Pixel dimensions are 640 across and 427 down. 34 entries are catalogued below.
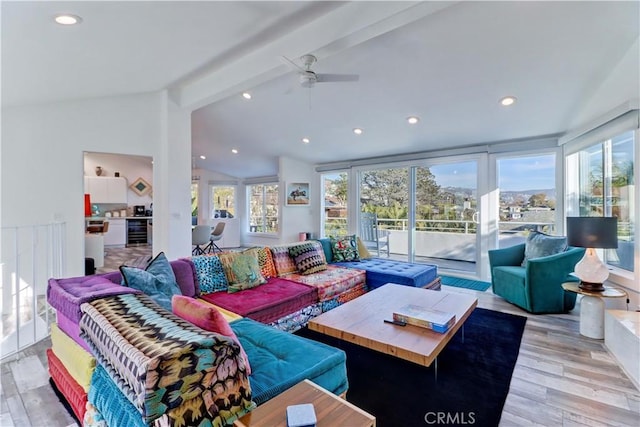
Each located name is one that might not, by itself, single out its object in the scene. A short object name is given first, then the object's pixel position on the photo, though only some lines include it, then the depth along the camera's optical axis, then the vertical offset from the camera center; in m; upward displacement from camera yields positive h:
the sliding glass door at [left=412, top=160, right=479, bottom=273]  5.43 -0.04
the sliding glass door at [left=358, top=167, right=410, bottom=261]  6.12 +0.16
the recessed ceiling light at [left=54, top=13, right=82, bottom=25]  2.16 +1.36
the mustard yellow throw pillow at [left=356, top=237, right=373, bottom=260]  4.75 -0.60
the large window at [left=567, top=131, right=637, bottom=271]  3.37 +0.33
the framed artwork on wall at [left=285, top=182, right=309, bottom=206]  7.17 +0.44
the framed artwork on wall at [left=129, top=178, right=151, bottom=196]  8.91 +0.74
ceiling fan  2.78 +1.22
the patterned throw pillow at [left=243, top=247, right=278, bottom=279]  3.50 -0.56
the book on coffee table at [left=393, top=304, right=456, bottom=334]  2.15 -0.76
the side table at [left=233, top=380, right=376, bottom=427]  1.09 -0.73
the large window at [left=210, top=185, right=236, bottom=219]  9.48 +0.34
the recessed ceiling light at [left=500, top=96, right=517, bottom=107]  3.66 +1.34
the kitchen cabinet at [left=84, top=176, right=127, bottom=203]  8.15 +0.63
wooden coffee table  1.92 -0.81
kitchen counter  8.30 -0.13
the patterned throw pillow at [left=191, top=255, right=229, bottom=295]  2.88 -0.58
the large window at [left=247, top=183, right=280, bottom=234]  8.86 +0.13
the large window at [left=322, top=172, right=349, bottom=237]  7.11 +0.22
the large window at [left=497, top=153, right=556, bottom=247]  4.75 +0.27
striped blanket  1.05 -0.55
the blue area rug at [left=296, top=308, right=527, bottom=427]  1.88 -1.20
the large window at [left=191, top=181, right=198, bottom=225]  9.45 +0.35
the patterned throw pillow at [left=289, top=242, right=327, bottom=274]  3.83 -0.57
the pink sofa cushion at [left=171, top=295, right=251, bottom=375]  1.38 -0.49
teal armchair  3.49 -0.79
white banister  3.50 -0.62
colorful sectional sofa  1.09 -0.68
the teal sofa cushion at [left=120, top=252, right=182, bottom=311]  2.04 -0.47
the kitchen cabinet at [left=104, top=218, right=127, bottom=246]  8.34 -0.56
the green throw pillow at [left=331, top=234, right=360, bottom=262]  4.45 -0.52
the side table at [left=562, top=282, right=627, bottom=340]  2.88 -0.92
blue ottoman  3.70 -0.74
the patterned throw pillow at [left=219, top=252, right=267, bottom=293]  3.04 -0.58
